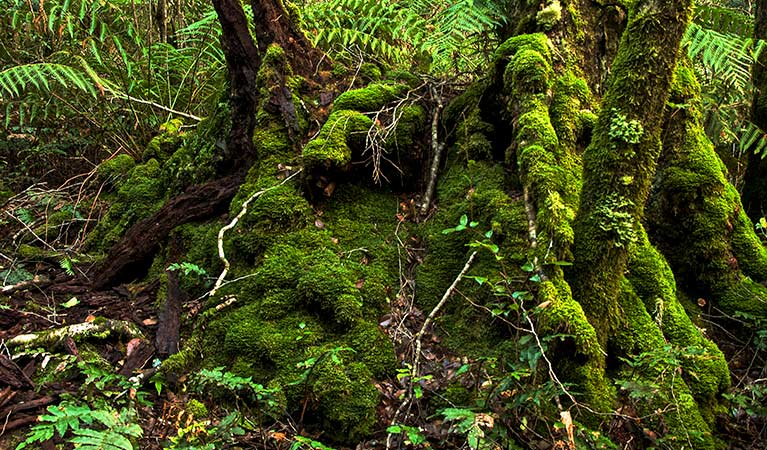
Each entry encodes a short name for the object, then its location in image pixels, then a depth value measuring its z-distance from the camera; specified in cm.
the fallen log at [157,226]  374
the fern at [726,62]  380
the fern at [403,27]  394
